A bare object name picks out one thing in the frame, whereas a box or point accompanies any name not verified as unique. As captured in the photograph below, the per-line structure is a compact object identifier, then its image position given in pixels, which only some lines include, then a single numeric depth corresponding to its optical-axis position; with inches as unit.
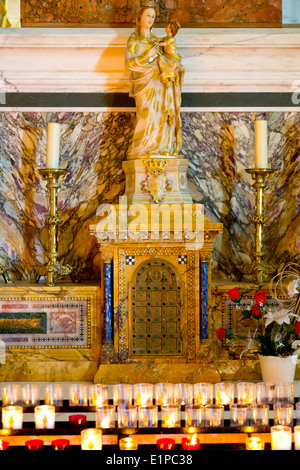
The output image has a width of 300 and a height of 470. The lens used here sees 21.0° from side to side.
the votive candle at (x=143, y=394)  165.6
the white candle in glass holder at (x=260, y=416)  155.9
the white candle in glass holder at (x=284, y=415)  152.6
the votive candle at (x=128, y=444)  141.3
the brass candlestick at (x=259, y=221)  254.1
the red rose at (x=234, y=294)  232.7
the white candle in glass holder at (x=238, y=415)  155.5
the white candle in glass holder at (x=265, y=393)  169.9
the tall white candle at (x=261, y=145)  253.0
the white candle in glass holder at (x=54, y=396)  168.9
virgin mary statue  252.7
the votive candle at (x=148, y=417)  154.4
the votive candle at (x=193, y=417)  154.4
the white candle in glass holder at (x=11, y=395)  169.8
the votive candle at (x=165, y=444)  139.4
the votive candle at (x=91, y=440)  141.4
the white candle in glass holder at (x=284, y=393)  171.9
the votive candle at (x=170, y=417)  154.9
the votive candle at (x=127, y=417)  154.3
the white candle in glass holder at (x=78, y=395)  169.6
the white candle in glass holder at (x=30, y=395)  171.2
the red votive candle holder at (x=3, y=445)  139.9
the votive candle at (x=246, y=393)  167.7
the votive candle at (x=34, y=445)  139.9
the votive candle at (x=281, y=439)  140.9
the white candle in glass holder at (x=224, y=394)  168.1
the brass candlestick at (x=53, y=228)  253.1
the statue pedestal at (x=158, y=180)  248.4
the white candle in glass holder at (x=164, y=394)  166.7
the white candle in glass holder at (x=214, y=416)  155.9
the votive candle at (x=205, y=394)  168.7
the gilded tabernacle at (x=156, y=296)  240.7
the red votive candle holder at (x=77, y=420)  157.6
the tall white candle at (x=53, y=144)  253.3
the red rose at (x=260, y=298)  233.3
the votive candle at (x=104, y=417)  155.0
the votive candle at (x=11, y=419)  155.6
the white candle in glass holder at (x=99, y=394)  166.6
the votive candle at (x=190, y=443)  140.3
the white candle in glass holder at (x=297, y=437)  142.5
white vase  227.1
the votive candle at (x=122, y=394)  166.6
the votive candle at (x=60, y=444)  140.3
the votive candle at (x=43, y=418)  156.3
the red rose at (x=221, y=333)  233.0
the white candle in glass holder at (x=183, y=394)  169.2
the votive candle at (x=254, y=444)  141.1
